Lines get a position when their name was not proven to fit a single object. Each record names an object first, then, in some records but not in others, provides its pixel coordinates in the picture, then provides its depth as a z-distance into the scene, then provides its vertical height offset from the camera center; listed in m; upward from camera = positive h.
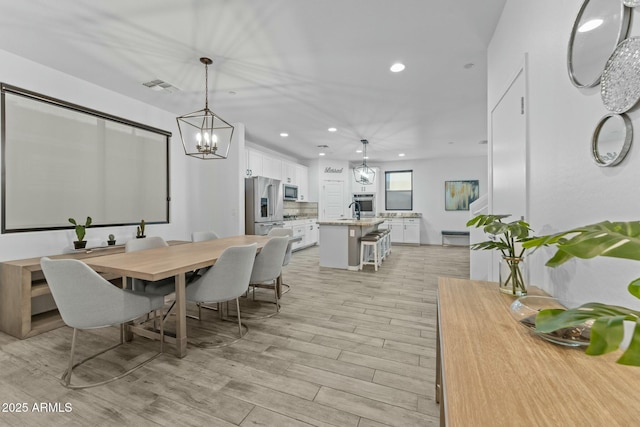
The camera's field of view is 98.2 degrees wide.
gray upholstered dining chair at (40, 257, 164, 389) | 1.69 -0.57
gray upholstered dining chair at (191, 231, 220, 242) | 3.66 -0.36
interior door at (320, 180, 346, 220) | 8.27 +0.31
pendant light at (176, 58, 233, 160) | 4.75 +1.33
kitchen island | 4.99 -0.61
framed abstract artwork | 7.92 +0.47
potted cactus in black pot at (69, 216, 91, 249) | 3.08 -0.26
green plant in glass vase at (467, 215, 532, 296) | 1.23 -0.20
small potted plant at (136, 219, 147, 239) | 3.82 -0.31
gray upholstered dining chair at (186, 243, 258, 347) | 2.21 -0.57
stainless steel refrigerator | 5.25 +0.10
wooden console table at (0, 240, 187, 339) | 2.46 -0.81
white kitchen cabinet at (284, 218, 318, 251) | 6.86 -0.56
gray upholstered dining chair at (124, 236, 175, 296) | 2.50 -0.69
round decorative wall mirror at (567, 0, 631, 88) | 0.94 +0.64
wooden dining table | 1.87 -0.40
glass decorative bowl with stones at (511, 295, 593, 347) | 0.85 -0.39
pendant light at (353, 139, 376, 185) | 6.14 +0.92
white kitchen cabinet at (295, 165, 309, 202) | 7.60 +0.81
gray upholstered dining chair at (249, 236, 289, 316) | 2.78 -0.52
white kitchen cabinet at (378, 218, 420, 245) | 8.19 -0.57
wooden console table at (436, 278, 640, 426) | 0.56 -0.41
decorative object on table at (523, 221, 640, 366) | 0.34 -0.14
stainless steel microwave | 6.84 +0.47
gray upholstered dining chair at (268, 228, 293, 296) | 3.51 -0.32
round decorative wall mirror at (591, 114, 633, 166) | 0.90 +0.25
